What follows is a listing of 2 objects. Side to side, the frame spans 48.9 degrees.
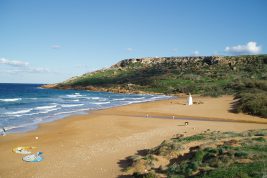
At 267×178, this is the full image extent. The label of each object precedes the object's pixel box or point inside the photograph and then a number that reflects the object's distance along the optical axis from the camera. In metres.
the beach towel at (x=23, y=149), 15.77
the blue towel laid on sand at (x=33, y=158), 14.06
